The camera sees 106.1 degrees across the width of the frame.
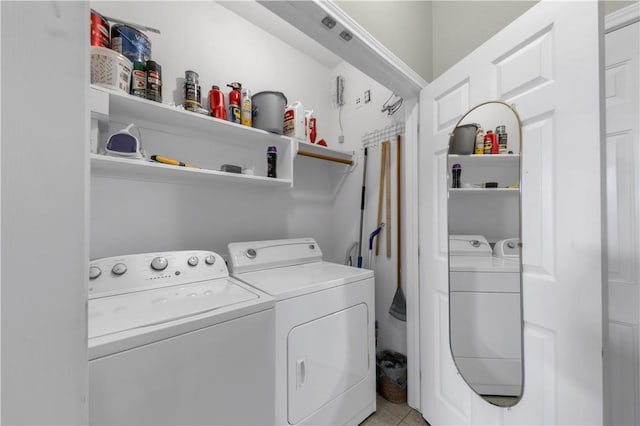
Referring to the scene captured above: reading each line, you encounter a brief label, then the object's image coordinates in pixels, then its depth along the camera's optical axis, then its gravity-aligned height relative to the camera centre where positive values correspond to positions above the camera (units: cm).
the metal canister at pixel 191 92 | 151 +77
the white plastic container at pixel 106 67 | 117 +73
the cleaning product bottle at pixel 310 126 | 208 +77
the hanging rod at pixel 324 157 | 201 +51
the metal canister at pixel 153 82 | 135 +75
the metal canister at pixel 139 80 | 131 +74
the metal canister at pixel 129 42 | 130 +95
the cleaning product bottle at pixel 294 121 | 192 +76
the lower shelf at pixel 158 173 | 123 +26
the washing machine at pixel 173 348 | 77 -49
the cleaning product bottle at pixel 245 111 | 170 +73
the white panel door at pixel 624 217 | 108 -2
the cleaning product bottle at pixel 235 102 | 166 +78
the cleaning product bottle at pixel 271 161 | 188 +42
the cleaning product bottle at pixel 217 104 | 160 +74
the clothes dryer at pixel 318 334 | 121 -68
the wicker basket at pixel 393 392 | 174 -129
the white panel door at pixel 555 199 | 82 +6
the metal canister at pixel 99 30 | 117 +93
